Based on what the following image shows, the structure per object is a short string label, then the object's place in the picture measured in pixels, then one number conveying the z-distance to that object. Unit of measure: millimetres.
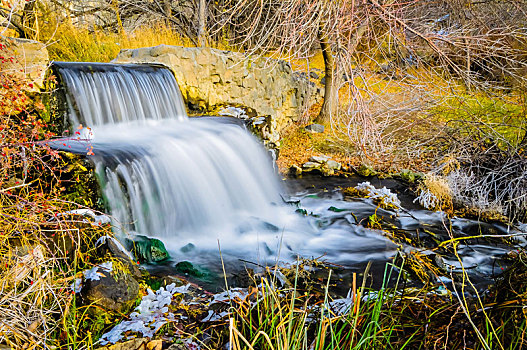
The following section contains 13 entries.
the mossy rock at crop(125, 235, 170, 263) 3867
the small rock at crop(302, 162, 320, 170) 7727
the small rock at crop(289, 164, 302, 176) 7609
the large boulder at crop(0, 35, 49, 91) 4863
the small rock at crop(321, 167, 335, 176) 7449
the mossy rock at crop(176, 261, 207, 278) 3686
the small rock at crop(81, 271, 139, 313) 2609
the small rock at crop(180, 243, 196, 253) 4270
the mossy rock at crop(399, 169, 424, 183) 6941
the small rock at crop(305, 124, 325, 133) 9539
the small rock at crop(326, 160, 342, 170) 7652
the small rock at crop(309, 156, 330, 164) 7844
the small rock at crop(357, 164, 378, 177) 7383
